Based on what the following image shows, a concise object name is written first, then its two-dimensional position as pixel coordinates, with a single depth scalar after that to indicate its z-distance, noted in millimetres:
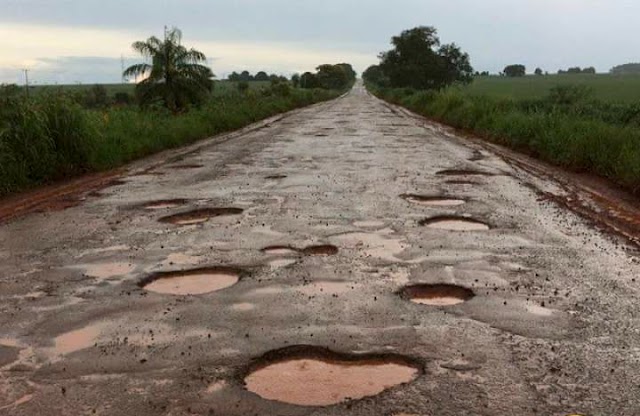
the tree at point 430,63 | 54125
